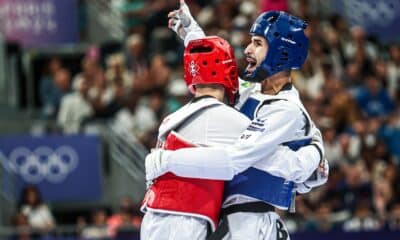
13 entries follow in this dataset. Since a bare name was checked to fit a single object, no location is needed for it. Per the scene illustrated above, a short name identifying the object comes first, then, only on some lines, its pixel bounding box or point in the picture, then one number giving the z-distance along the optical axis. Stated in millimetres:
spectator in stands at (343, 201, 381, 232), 14922
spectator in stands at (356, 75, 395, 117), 17922
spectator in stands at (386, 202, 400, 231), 14766
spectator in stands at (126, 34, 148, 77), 18141
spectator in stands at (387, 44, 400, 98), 18578
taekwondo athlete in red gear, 7566
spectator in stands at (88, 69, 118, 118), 17359
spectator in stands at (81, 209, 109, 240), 15103
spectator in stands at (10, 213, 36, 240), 14898
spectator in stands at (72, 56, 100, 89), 17781
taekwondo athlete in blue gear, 7492
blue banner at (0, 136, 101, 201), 16781
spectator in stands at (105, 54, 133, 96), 17734
